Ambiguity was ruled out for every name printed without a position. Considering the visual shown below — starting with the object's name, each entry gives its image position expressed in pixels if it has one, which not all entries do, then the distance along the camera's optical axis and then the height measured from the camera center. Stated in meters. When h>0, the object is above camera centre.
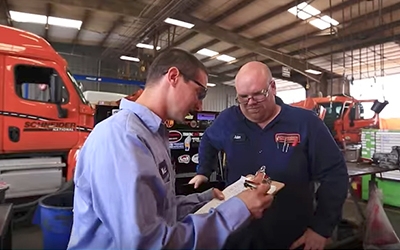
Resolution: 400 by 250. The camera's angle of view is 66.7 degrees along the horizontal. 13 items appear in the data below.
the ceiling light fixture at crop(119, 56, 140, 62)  9.54 +2.11
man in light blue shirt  0.68 -0.15
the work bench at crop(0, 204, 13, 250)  1.24 -0.44
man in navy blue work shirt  1.34 -0.15
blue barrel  2.21 -0.75
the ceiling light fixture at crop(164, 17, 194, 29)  6.02 +2.10
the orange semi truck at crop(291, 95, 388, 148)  6.93 +0.24
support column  9.85 +1.39
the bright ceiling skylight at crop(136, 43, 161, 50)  8.32 +2.22
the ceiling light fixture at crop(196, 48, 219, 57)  9.38 +2.31
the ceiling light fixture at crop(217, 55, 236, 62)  9.92 +2.26
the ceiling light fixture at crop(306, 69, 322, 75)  9.34 +1.75
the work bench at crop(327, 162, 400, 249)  2.45 -0.40
